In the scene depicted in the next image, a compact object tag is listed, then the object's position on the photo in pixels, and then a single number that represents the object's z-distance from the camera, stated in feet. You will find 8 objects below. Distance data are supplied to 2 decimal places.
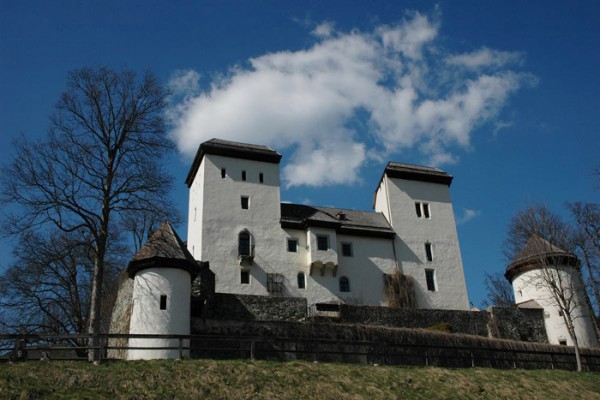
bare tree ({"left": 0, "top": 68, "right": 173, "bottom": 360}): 81.46
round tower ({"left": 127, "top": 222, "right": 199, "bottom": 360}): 77.41
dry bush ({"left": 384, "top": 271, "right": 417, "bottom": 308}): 123.65
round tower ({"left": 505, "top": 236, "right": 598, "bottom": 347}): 116.26
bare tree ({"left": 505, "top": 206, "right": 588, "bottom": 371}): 107.96
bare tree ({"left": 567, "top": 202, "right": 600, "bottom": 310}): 118.32
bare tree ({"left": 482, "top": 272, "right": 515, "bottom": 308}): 175.94
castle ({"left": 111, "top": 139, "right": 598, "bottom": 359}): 116.67
